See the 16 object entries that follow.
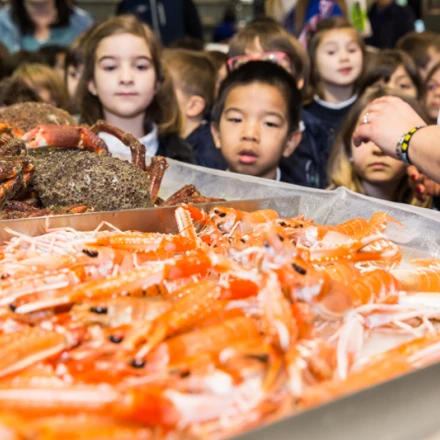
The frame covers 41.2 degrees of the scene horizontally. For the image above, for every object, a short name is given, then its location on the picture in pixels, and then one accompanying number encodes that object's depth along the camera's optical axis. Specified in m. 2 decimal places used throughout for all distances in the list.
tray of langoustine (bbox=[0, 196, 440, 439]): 0.69
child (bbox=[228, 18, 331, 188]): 3.32
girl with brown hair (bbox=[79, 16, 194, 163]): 2.74
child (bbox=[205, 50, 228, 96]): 3.64
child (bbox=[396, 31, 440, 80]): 4.39
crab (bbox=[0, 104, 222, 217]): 1.63
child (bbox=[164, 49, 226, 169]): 3.64
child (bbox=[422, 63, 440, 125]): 3.51
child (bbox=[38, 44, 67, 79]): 4.64
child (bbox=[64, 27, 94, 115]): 3.44
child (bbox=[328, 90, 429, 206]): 2.46
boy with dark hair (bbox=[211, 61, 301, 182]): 2.66
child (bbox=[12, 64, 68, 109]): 3.57
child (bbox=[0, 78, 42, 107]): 3.39
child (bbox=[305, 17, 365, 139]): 3.68
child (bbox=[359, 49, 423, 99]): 3.60
